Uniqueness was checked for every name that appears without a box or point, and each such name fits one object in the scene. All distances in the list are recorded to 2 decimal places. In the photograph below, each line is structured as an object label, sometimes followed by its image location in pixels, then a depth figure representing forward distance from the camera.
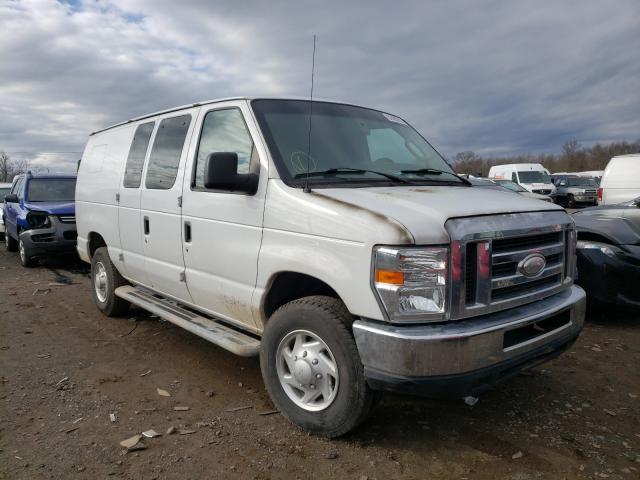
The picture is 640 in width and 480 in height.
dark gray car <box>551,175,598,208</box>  27.23
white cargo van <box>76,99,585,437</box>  2.59
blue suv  9.37
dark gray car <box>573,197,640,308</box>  5.28
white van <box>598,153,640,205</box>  12.02
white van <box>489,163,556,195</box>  25.19
